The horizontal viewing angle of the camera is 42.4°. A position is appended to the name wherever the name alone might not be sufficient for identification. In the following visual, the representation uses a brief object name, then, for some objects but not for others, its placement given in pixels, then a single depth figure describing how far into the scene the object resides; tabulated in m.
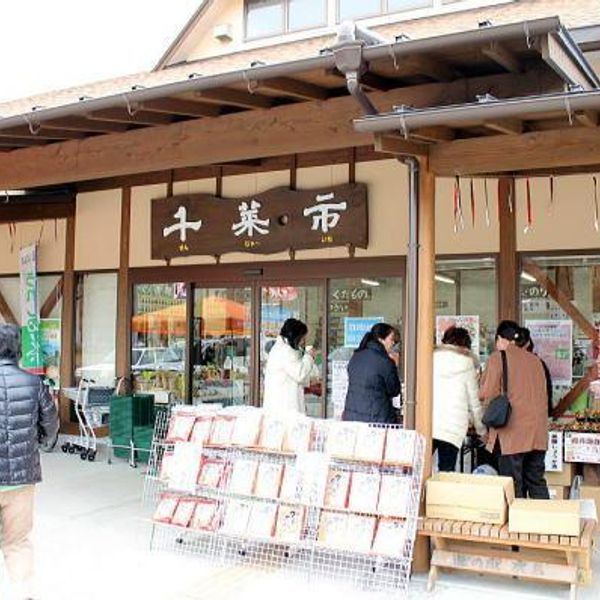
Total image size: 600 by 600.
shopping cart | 9.55
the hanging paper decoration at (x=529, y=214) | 7.46
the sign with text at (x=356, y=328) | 8.41
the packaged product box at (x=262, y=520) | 5.31
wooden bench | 4.78
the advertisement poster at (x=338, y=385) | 8.49
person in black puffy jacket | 4.39
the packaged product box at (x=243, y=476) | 5.46
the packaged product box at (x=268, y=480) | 5.38
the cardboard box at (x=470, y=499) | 4.99
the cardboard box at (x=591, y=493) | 6.52
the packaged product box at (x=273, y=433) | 5.50
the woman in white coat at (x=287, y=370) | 6.75
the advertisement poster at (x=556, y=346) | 7.35
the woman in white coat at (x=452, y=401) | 6.20
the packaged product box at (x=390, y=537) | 4.91
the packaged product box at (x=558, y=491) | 6.71
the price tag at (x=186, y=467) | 5.69
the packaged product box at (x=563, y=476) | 6.66
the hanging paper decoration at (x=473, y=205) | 7.76
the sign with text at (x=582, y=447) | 6.54
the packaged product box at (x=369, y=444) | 5.18
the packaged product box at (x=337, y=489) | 5.16
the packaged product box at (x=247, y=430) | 5.59
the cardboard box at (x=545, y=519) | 4.77
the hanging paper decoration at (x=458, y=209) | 7.80
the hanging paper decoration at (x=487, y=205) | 7.70
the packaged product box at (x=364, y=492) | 5.08
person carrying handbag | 5.91
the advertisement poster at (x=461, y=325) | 7.81
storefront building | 5.62
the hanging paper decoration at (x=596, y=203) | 7.16
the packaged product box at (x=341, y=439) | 5.25
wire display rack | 5.02
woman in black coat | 6.01
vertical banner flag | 11.02
